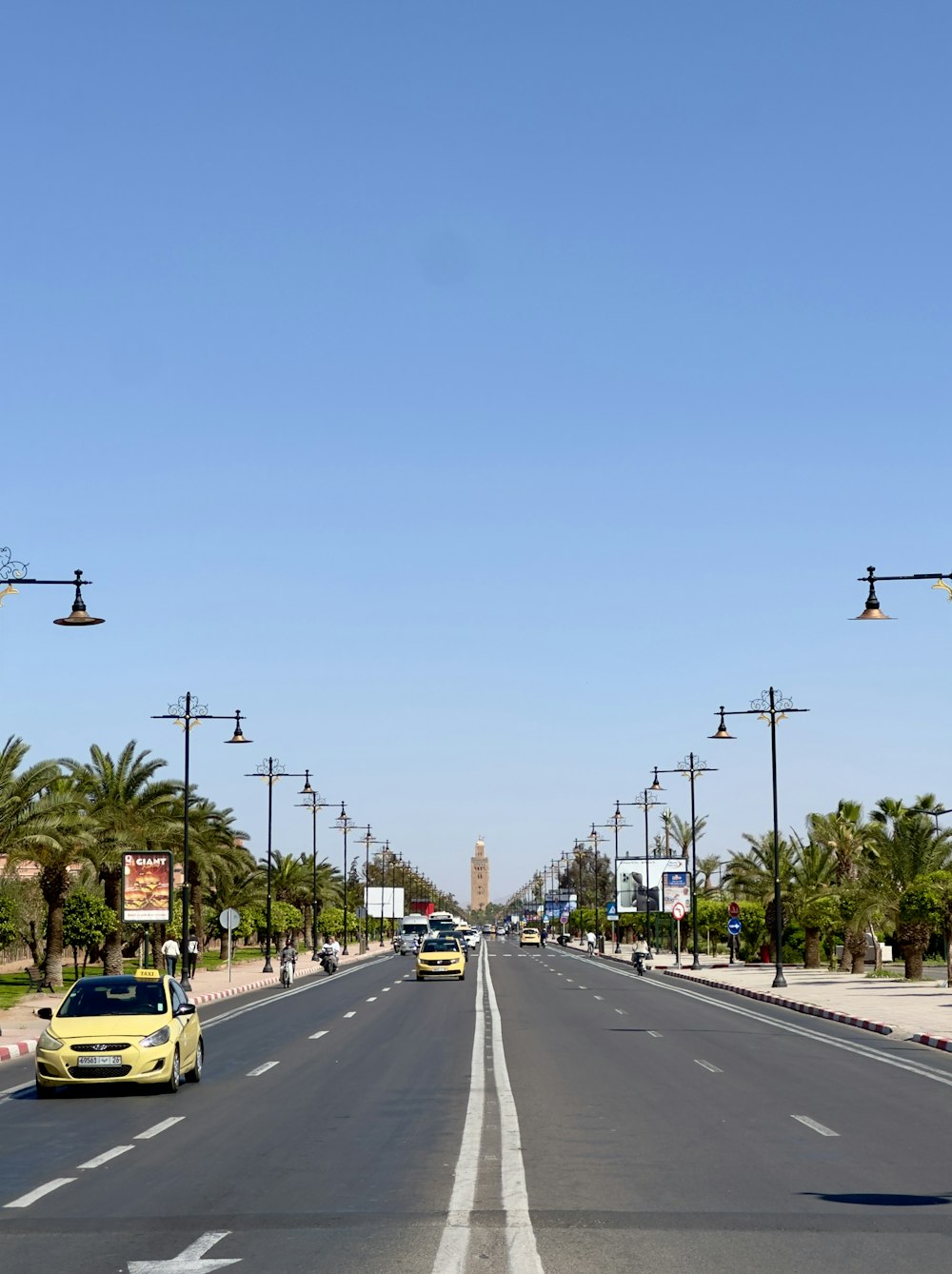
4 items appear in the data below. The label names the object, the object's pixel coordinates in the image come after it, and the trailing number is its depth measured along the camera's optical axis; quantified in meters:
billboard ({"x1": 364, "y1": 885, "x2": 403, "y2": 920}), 143.00
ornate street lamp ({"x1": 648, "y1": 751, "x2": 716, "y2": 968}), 73.69
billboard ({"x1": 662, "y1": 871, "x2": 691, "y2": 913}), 89.25
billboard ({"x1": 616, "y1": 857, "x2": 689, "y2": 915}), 131.18
